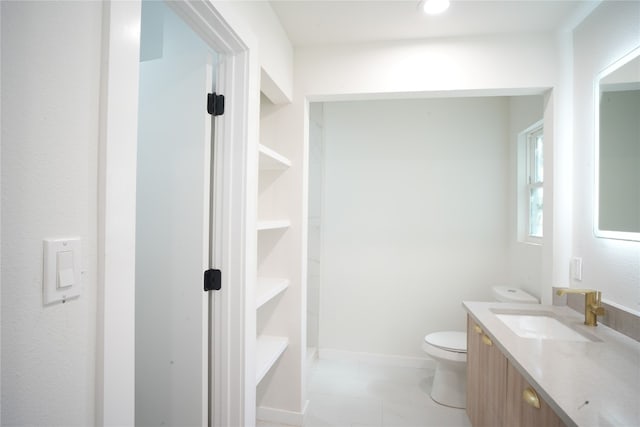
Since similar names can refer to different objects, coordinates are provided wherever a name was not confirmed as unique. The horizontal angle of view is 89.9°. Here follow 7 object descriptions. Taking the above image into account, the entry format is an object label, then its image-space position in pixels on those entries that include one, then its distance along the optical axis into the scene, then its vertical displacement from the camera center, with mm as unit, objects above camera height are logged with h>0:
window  2452 +278
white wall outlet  1760 -271
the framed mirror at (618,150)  1343 +318
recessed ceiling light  1630 +1095
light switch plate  602 -112
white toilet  2215 -993
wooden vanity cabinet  1055 -709
